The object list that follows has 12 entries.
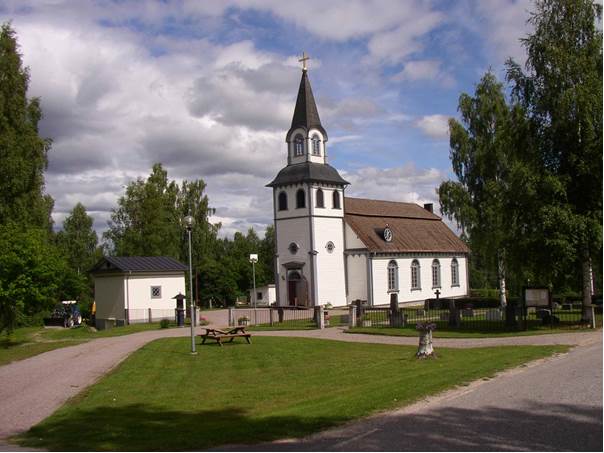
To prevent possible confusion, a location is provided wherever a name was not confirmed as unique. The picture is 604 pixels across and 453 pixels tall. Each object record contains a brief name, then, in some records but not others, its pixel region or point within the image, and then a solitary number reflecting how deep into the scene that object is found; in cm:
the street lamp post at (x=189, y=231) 1956
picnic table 2197
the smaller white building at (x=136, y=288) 3841
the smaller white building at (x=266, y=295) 5181
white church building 4372
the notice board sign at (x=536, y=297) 2489
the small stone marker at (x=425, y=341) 1617
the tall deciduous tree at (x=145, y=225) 5447
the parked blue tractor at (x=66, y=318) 4009
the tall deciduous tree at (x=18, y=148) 3164
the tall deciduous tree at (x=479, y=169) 3506
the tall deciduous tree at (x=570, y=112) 2259
